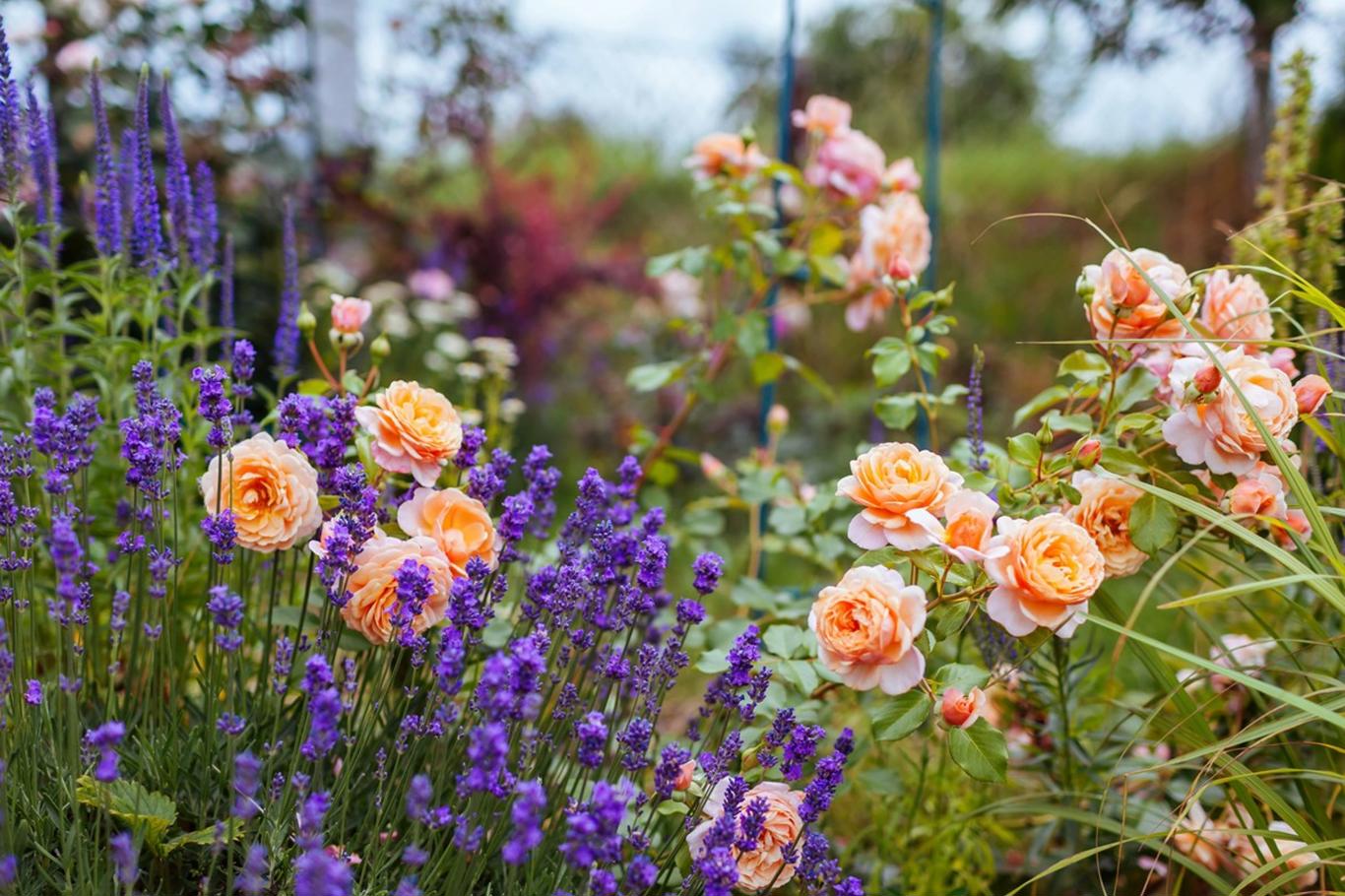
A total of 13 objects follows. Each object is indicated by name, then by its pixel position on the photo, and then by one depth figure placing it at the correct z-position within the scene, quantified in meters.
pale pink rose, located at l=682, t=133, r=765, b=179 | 2.16
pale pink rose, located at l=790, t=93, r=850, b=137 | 2.18
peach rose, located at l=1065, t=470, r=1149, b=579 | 1.37
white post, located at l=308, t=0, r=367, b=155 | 4.96
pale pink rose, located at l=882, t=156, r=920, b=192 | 2.14
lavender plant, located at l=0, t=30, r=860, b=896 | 1.05
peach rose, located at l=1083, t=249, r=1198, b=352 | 1.41
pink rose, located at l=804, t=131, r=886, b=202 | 2.15
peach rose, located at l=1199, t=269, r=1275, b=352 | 1.52
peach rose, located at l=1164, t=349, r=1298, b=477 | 1.27
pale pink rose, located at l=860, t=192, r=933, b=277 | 1.95
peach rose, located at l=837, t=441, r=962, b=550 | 1.26
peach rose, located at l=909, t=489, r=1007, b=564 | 1.25
